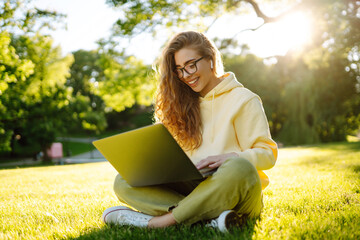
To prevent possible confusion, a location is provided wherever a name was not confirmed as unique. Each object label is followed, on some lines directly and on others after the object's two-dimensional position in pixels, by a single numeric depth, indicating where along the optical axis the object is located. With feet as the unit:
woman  6.31
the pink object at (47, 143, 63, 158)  71.62
